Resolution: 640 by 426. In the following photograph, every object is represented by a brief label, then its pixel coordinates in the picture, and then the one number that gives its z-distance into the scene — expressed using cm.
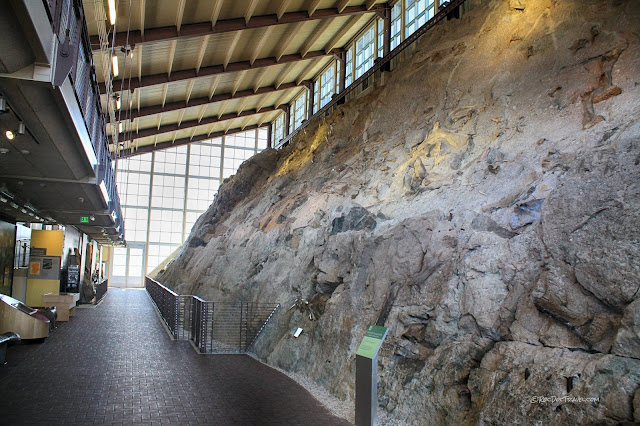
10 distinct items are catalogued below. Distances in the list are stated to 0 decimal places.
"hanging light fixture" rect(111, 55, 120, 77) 1275
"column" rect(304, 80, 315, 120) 3017
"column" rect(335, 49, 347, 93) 2558
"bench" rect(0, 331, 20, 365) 963
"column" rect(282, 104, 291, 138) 3481
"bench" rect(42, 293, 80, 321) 1709
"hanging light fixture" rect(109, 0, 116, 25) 1033
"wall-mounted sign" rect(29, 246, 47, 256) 2059
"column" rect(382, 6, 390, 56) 2123
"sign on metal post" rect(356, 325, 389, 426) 615
